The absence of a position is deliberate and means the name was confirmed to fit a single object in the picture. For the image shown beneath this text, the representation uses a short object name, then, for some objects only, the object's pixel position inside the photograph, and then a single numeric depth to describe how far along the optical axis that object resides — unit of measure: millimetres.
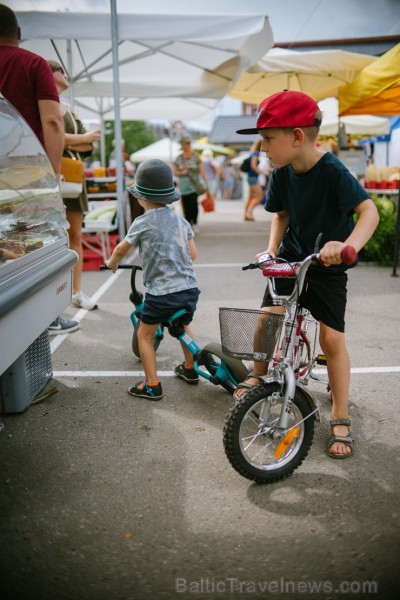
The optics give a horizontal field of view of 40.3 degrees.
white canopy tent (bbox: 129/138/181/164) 25594
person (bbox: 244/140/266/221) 13047
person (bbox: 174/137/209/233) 10703
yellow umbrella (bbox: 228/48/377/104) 9242
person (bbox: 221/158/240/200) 28797
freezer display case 2553
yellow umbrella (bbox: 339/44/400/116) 6684
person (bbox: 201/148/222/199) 20003
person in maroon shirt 3762
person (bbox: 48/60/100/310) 4746
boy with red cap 2471
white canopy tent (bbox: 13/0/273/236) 6859
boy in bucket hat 3328
